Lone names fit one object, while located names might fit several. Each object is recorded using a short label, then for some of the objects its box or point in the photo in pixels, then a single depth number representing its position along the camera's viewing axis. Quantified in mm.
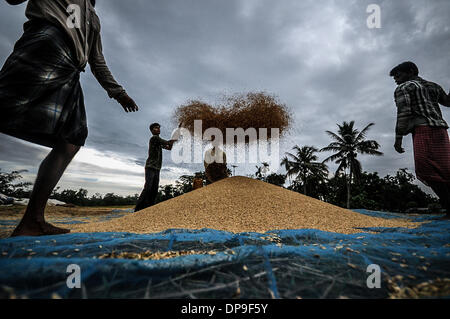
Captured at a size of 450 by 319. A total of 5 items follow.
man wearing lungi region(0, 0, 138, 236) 1128
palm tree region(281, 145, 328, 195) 21297
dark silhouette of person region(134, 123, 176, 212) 3521
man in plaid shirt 2139
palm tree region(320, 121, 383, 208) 17906
